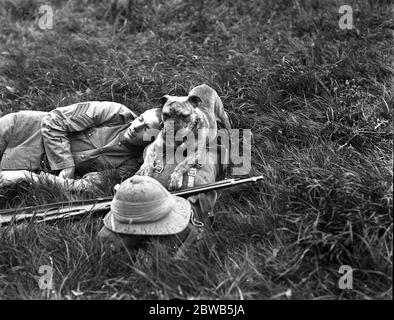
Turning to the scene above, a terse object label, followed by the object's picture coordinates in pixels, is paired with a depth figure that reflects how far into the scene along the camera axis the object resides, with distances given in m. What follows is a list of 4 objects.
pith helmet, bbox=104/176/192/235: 4.07
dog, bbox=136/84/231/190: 4.60
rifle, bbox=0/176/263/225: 4.53
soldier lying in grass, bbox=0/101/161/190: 5.47
